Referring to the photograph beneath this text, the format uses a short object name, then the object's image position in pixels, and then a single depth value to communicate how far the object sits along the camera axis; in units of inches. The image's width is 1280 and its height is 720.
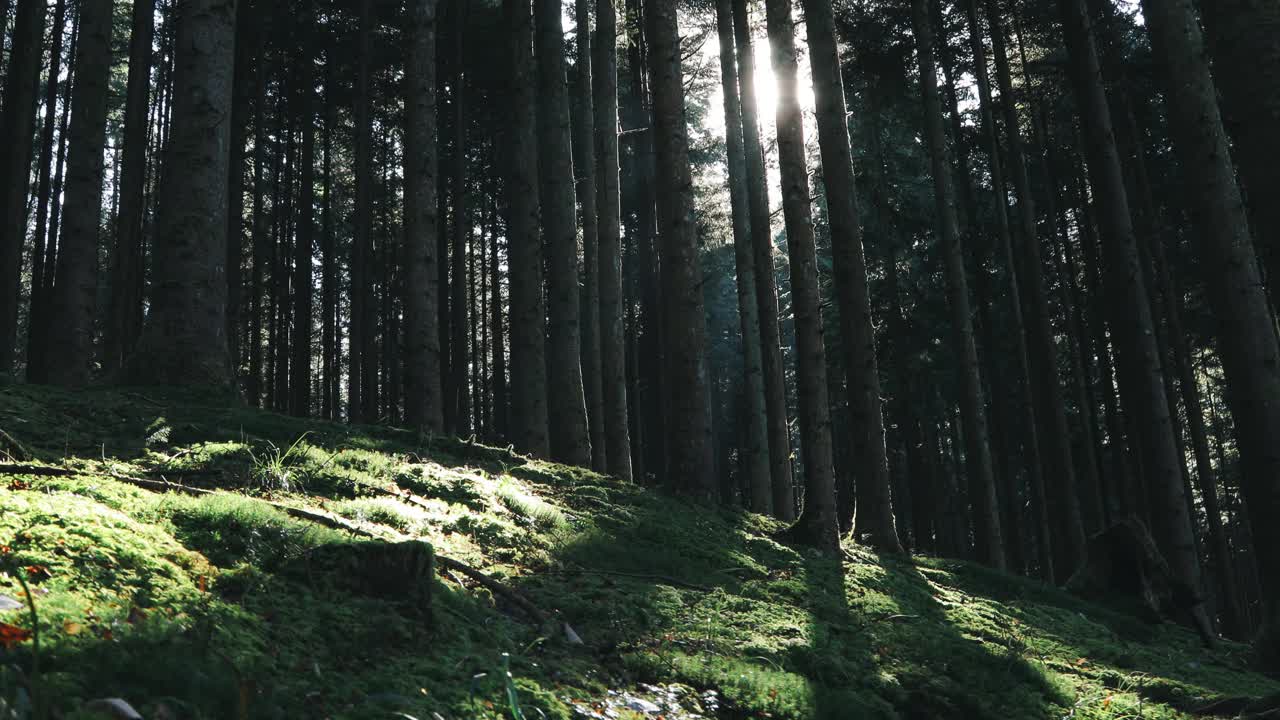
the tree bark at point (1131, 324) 419.8
